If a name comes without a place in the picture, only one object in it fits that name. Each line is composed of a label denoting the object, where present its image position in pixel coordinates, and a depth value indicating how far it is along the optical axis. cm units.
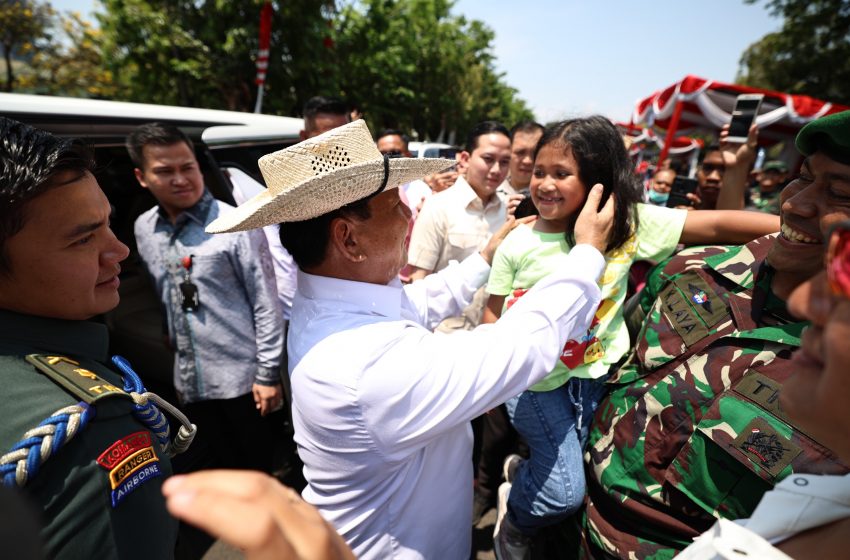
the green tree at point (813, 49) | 1600
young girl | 172
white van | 227
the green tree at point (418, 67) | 1301
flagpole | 892
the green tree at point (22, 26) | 1315
